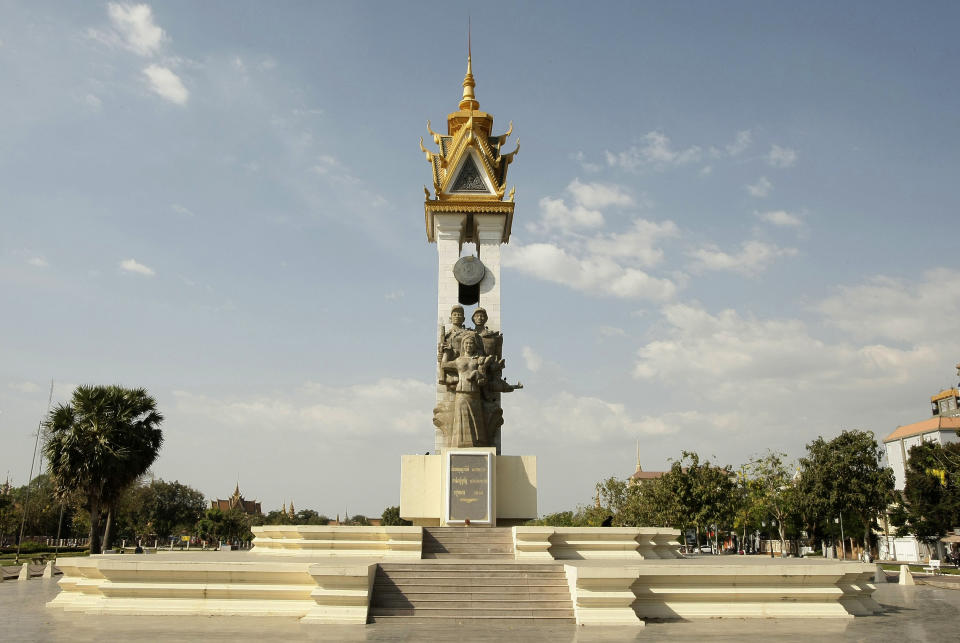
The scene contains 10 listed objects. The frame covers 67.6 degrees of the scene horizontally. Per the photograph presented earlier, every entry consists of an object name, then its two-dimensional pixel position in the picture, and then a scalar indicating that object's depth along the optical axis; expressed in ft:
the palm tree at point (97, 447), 79.25
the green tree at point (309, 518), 332.60
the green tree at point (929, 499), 138.51
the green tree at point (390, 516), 246.47
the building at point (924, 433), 213.25
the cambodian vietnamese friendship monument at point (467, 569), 37.14
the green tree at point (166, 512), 215.51
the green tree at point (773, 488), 127.34
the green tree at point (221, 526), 212.64
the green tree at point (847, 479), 128.67
